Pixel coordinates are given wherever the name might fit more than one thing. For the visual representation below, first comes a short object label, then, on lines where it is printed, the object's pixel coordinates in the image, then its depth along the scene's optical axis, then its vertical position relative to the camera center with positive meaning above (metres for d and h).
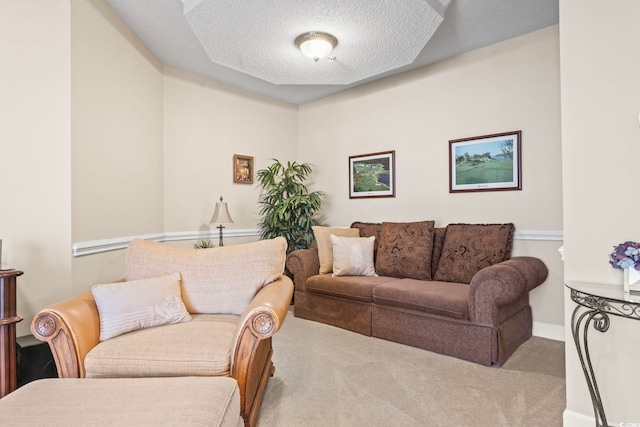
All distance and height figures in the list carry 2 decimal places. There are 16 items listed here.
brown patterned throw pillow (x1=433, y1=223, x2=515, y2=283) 2.97 -0.33
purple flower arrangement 1.39 -0.18
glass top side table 1.38 -0.41
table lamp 3.79 +0.00
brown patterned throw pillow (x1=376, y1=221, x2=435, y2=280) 3.28 -0.36
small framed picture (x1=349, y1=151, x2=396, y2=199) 4.02 +0.46
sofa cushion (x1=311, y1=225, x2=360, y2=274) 3.64 -0.32
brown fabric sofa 2.46 -0.64
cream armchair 1.58 -0.60
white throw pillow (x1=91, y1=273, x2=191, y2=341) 1.80 -0.48
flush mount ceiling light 2.65 +1.33
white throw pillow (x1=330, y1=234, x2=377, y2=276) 3.45 -0.43
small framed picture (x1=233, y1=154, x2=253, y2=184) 4.31 +0.57
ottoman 1.09 -0.64
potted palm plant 4.12 +0.06
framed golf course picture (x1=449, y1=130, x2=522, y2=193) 3.16 +0.47
